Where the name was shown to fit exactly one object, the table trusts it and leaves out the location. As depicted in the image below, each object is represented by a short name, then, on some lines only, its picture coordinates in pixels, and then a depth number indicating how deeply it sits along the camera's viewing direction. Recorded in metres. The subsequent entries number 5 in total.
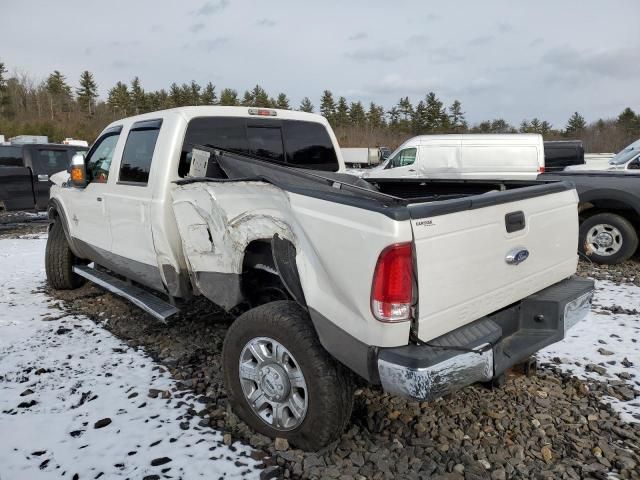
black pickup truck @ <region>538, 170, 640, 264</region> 6.73
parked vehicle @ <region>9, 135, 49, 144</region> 15.30
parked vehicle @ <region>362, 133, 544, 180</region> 13.81
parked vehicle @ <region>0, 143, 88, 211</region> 11.73
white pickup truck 2.17
